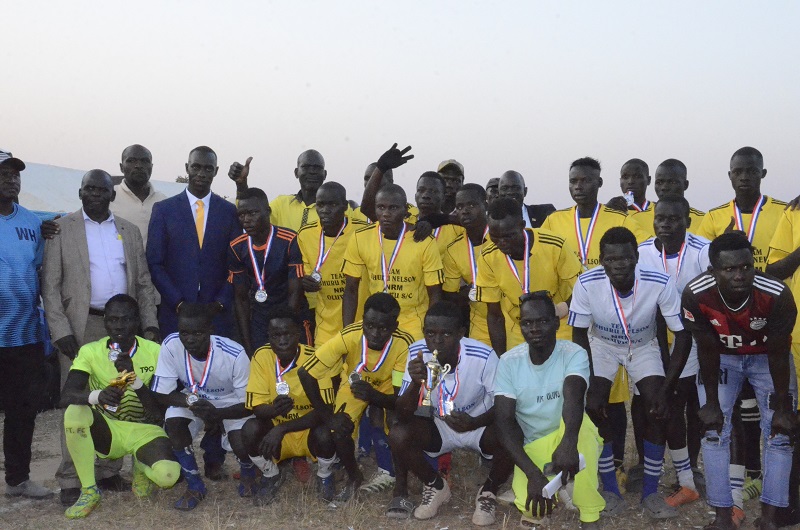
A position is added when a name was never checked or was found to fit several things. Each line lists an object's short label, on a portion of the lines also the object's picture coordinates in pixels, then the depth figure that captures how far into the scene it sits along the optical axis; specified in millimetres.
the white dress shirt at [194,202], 6852
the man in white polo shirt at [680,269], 5531
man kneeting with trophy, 5324
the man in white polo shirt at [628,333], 5215
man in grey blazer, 6156
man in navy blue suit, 6707
